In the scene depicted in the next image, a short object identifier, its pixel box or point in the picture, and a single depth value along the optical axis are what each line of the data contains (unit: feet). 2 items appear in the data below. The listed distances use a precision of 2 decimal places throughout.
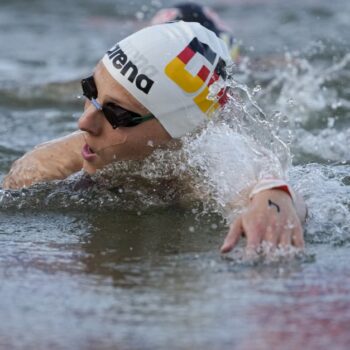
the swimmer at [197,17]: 62.54
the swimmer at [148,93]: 31.01
